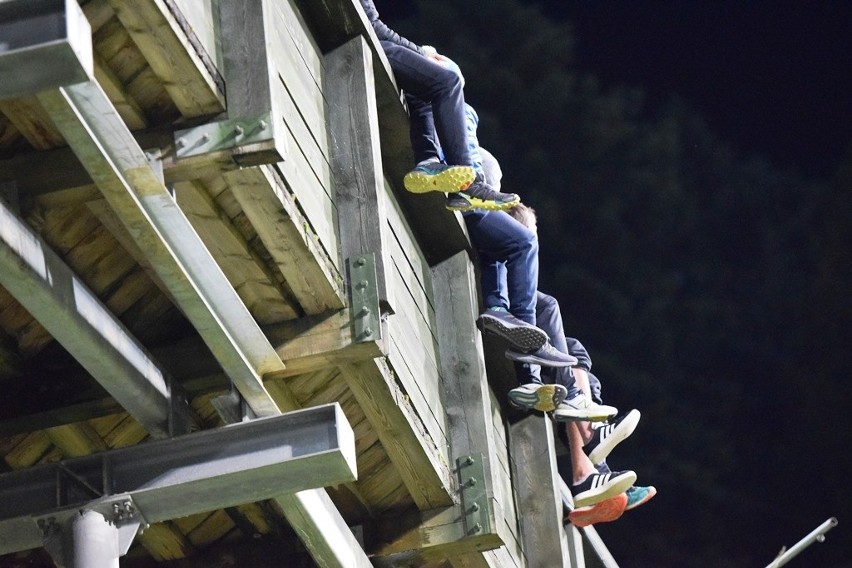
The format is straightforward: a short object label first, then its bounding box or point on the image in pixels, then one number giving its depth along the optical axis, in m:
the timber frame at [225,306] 11.43
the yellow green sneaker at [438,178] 15.50
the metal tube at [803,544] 23.70
